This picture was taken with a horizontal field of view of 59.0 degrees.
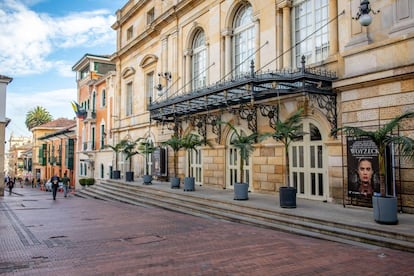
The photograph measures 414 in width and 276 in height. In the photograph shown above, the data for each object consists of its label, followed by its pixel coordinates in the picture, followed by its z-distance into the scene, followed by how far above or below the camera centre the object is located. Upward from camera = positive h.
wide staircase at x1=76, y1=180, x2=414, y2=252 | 7.51 -1.59
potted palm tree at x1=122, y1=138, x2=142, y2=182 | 21.72 +0.46
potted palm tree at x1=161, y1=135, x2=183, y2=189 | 16.70 +0.67
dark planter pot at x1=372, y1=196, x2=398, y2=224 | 8.02 -1.11
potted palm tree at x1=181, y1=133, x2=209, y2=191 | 15.52 +0.73
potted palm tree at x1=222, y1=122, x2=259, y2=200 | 12.11 +0.27
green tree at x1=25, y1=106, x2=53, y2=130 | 69.94 +8.48
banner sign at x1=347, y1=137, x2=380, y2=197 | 9.87 -0.21
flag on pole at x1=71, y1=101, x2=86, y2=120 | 34.00 +4.69
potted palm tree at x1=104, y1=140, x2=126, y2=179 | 22.27 -0.28
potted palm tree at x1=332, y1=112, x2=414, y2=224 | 8.02 -0.17
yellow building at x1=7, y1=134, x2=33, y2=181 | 66.81 -0.13
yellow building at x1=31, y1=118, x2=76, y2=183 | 41.47 +1.67
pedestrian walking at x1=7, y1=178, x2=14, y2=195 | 26.94 -1.67
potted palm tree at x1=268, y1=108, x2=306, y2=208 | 10.45 +0.69
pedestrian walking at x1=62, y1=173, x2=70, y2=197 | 21.88 -1.37
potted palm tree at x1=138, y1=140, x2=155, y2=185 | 19.36 +0.54
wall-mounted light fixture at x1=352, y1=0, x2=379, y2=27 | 9.60 +3.89
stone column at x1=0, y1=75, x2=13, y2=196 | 24.70 +2.87
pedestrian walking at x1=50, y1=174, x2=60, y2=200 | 20.12 -1.24
